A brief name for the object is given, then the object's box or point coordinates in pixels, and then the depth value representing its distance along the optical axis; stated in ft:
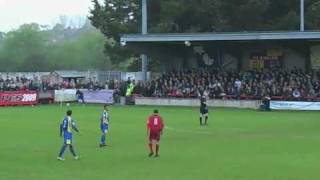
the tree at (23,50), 409.90
